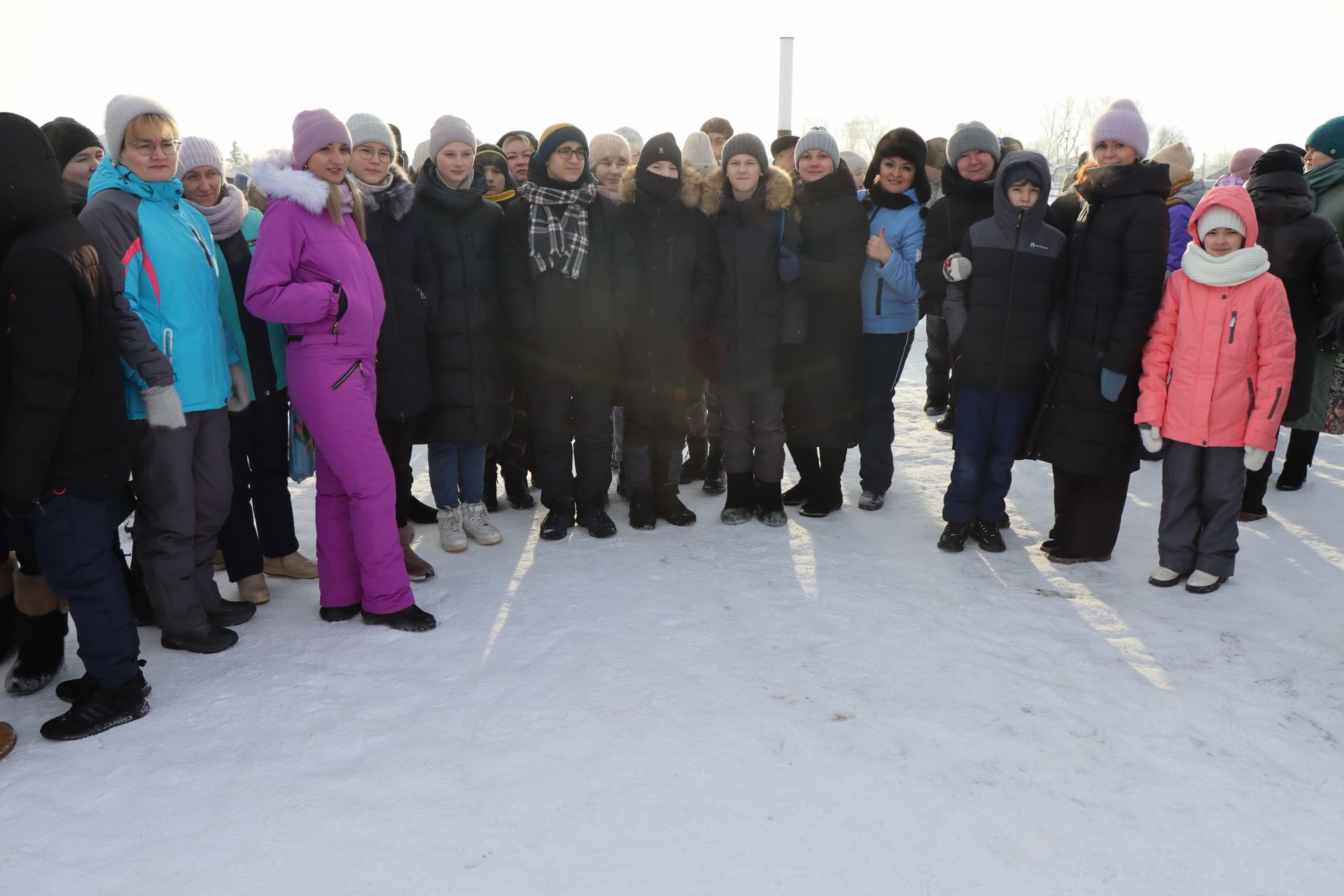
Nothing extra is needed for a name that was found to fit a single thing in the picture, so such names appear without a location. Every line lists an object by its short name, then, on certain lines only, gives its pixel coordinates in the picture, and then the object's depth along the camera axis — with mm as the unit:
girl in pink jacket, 3789
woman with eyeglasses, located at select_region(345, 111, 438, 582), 3938
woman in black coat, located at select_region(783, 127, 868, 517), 4672
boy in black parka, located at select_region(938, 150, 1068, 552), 4148
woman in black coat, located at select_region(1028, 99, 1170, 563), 3945
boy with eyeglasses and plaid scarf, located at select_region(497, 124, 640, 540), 4348
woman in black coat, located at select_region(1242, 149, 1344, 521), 4500
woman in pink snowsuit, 3332
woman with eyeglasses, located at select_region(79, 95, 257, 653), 3070
